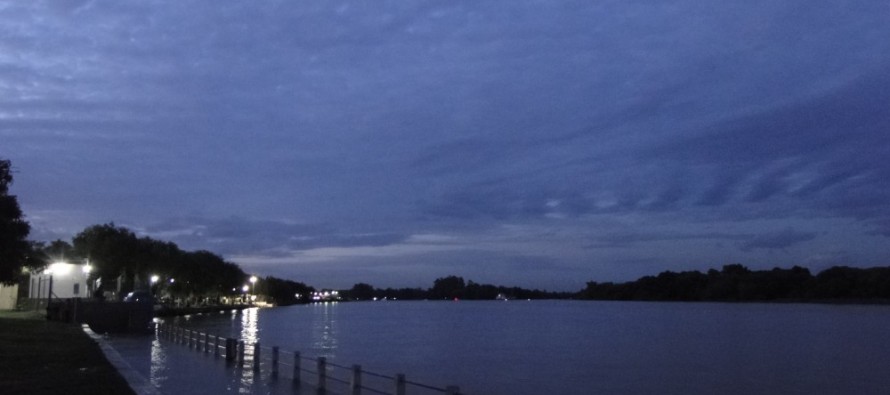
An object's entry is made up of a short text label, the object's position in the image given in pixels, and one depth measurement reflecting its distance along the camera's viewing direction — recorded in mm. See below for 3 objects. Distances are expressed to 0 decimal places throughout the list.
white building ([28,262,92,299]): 73375
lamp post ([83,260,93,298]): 73825
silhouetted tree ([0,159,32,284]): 33688
